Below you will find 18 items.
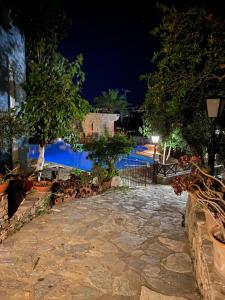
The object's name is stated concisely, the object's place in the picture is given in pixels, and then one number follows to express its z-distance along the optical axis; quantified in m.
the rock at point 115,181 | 8.73
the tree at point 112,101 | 30.97
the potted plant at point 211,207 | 2.16
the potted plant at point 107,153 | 8.54
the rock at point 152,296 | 2.70
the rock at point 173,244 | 3.92
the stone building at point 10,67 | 6.99
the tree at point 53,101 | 6.79
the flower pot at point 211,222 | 2.44
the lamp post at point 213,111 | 4.39
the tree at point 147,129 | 12.33
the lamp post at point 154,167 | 11.11
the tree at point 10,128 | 5.12
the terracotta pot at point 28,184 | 5.69
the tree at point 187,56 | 3.96
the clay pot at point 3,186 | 3.91
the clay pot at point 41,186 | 5.63
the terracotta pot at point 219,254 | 2.12
